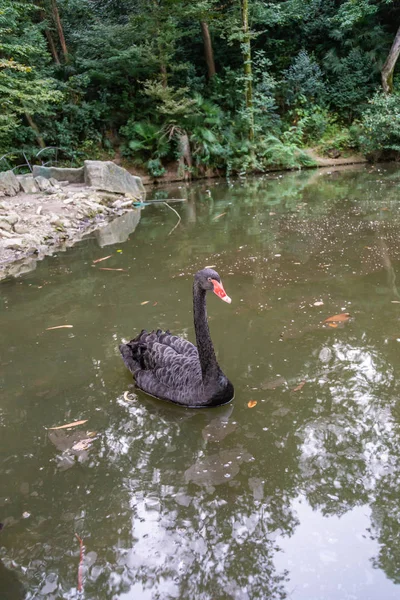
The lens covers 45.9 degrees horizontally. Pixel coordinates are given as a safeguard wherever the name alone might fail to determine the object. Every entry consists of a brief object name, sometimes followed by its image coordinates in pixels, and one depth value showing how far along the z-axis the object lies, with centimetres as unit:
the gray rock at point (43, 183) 1100
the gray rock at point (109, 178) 1129
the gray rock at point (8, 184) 1025
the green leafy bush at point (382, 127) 1351
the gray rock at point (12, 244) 715
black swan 304
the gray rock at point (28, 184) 1078
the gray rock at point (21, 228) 777
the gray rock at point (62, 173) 1225
